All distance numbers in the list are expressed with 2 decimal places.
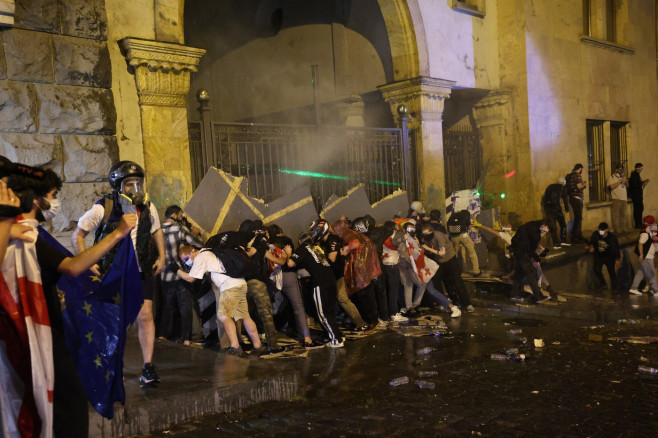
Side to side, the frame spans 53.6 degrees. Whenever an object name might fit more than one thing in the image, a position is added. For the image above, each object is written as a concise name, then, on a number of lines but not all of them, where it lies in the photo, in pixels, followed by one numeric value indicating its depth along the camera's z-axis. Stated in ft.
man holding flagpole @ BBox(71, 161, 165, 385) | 17.58
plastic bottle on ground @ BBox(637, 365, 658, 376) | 21.81
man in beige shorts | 25.04
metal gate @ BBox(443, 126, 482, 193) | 50.49
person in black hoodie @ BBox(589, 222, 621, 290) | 45.55
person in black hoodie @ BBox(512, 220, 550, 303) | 37.50
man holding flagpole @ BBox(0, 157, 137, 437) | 9.64
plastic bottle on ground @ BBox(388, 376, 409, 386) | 21.15
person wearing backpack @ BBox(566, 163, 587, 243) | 53.47
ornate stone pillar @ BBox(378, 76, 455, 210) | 45.21
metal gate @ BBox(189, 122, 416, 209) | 33.65
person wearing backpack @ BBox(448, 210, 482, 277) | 42.22
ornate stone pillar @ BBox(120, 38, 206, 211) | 30.22
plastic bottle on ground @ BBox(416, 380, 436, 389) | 20.64
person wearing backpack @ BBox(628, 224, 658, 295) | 43.78
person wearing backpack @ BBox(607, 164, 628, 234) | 58.85
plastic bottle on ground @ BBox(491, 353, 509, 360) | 24.48
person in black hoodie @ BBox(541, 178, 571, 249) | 50.96
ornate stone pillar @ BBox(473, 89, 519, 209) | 52.31
